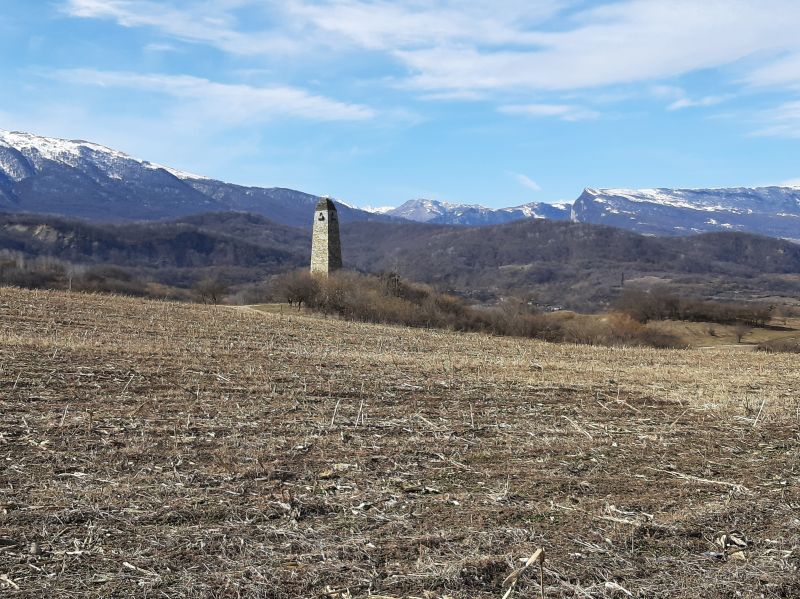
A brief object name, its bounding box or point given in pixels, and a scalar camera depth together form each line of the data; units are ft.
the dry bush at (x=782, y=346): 152.56
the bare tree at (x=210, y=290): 238.07
